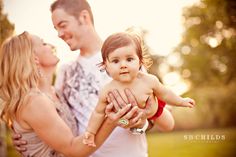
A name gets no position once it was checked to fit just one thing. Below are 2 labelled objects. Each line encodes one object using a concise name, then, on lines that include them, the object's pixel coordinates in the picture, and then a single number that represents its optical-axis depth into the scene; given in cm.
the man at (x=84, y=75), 214
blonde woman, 198
